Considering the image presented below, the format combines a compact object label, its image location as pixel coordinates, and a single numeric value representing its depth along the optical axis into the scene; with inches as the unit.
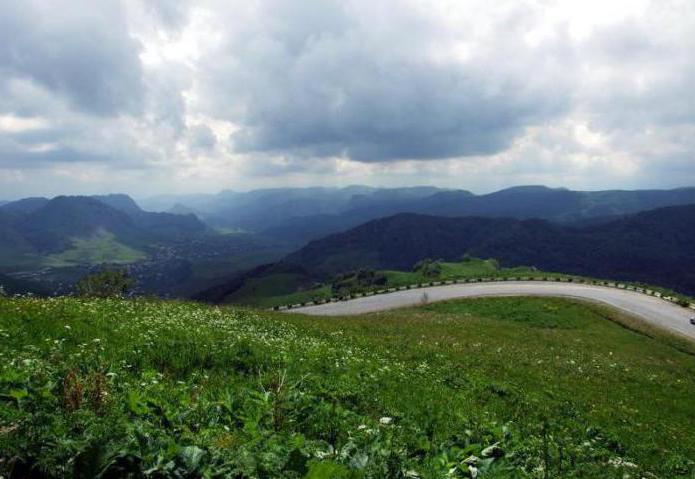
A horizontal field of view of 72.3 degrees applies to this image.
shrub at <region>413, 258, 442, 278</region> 5415.4
